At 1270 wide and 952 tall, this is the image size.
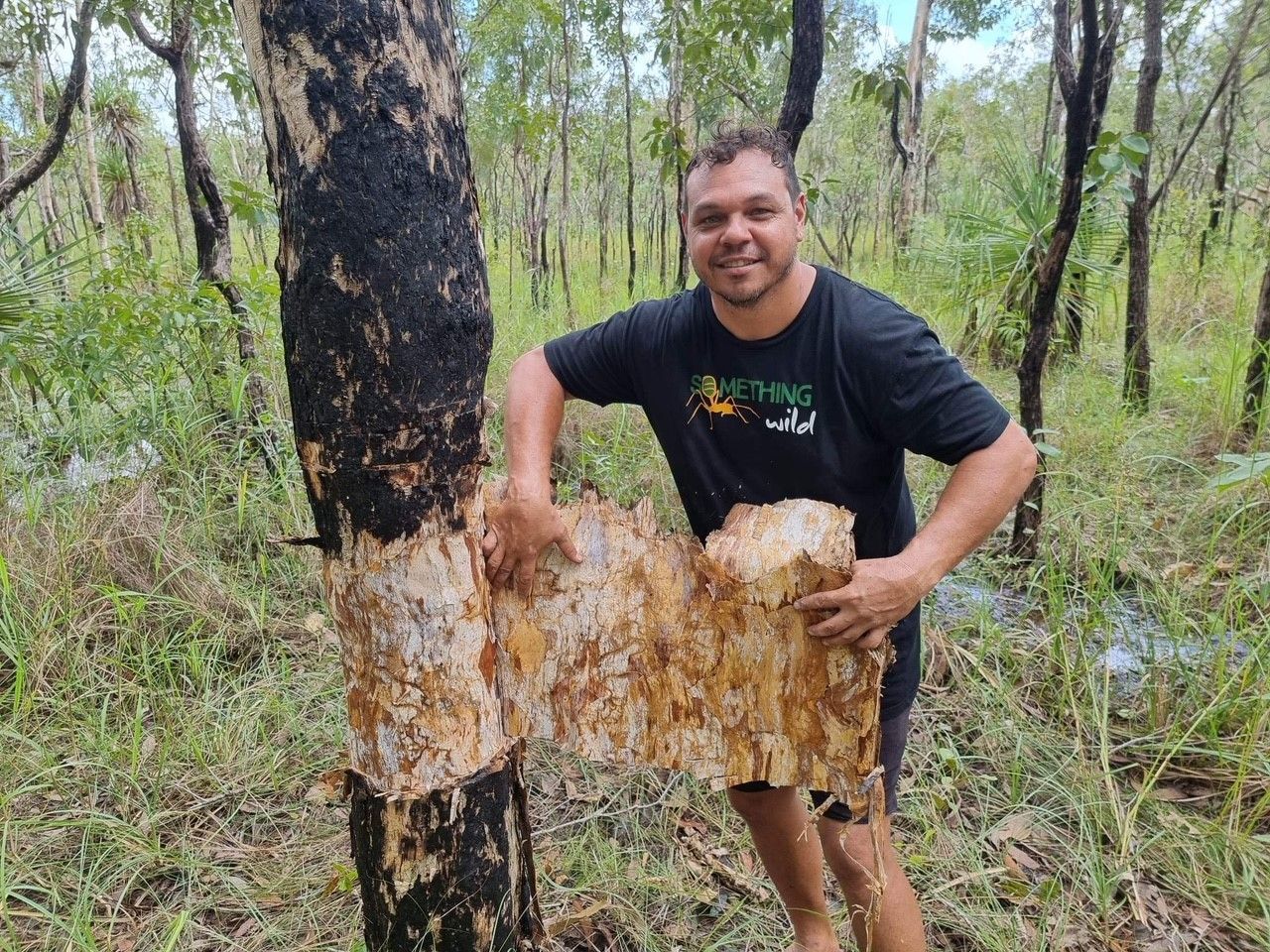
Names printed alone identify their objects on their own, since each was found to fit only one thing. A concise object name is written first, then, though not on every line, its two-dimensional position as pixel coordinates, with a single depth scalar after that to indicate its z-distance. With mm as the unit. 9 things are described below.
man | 1405
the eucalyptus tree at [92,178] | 8062
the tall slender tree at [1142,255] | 4320
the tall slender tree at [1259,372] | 3584
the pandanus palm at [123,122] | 9969
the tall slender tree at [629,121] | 6930
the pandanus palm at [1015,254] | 4980
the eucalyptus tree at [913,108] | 7328
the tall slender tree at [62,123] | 3601
